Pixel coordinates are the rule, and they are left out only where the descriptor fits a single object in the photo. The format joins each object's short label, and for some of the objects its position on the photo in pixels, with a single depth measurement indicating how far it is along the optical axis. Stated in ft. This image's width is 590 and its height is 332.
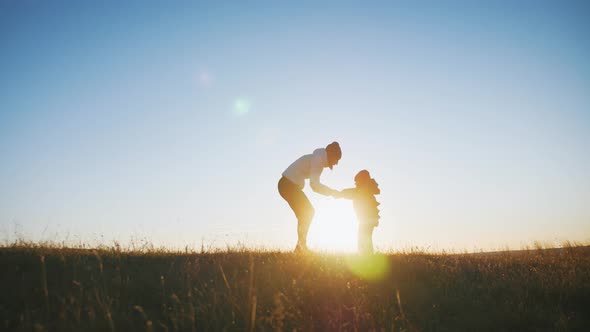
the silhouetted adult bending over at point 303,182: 29.53
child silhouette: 29.78
